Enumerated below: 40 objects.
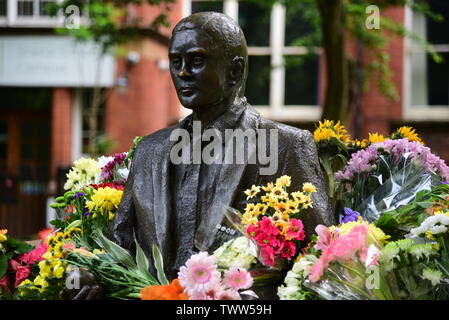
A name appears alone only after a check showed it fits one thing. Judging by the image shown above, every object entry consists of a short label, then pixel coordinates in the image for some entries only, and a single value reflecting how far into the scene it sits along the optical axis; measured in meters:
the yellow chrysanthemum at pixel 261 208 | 3.01
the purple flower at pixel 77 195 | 3.94
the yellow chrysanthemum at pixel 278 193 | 3.07
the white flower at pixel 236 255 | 2.89
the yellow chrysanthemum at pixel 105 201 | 3.72
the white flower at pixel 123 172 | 4.18
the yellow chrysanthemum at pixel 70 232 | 3.58
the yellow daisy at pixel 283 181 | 3.14
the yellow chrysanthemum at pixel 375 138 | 4.13
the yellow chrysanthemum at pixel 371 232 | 2.82
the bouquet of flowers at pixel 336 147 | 3.86
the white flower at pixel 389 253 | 2.66
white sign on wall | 15.48
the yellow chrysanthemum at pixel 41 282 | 3.21
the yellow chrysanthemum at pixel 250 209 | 3.01
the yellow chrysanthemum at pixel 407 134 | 4.17
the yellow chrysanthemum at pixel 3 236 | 3.84
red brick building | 14.73
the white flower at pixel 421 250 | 2.69
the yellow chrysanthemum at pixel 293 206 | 3.04
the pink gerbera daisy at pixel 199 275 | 2.77
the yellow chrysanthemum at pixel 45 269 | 3.21
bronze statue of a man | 3.32
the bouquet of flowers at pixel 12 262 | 3.63
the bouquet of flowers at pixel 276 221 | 2.91
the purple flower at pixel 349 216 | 3.35
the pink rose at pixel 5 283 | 3.69
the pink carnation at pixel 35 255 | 3.66
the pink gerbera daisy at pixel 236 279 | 2.80
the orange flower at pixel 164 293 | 2.74
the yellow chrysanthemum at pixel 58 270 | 3.16
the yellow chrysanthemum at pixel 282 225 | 2.95
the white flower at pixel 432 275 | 2.63
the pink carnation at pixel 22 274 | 3.59
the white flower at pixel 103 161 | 4.42
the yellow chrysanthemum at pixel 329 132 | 3.99
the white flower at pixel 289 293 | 2.83
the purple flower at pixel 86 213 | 3.77
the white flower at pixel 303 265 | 2.80
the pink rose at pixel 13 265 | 3.74
